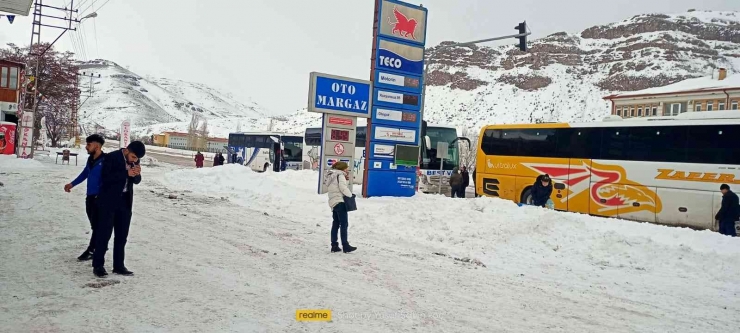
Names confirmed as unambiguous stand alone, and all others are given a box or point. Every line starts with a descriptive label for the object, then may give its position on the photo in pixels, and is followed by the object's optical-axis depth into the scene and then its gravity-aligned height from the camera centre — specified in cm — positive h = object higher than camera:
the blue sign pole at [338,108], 1717 +170
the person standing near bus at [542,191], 1345 -54
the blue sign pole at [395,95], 1866 +251
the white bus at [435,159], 2361 +22
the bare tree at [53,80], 4266 +496
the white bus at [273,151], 3641 +13
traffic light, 1831 +485
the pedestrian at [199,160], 3416 -86
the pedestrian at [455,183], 2103 -74
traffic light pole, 1814 +485
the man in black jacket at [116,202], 630 -76
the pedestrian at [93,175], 678 -47
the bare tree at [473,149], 6138 +209
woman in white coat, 900 -82
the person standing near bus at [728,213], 1200 -72
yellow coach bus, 1357 +35
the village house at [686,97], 6150 +1102
